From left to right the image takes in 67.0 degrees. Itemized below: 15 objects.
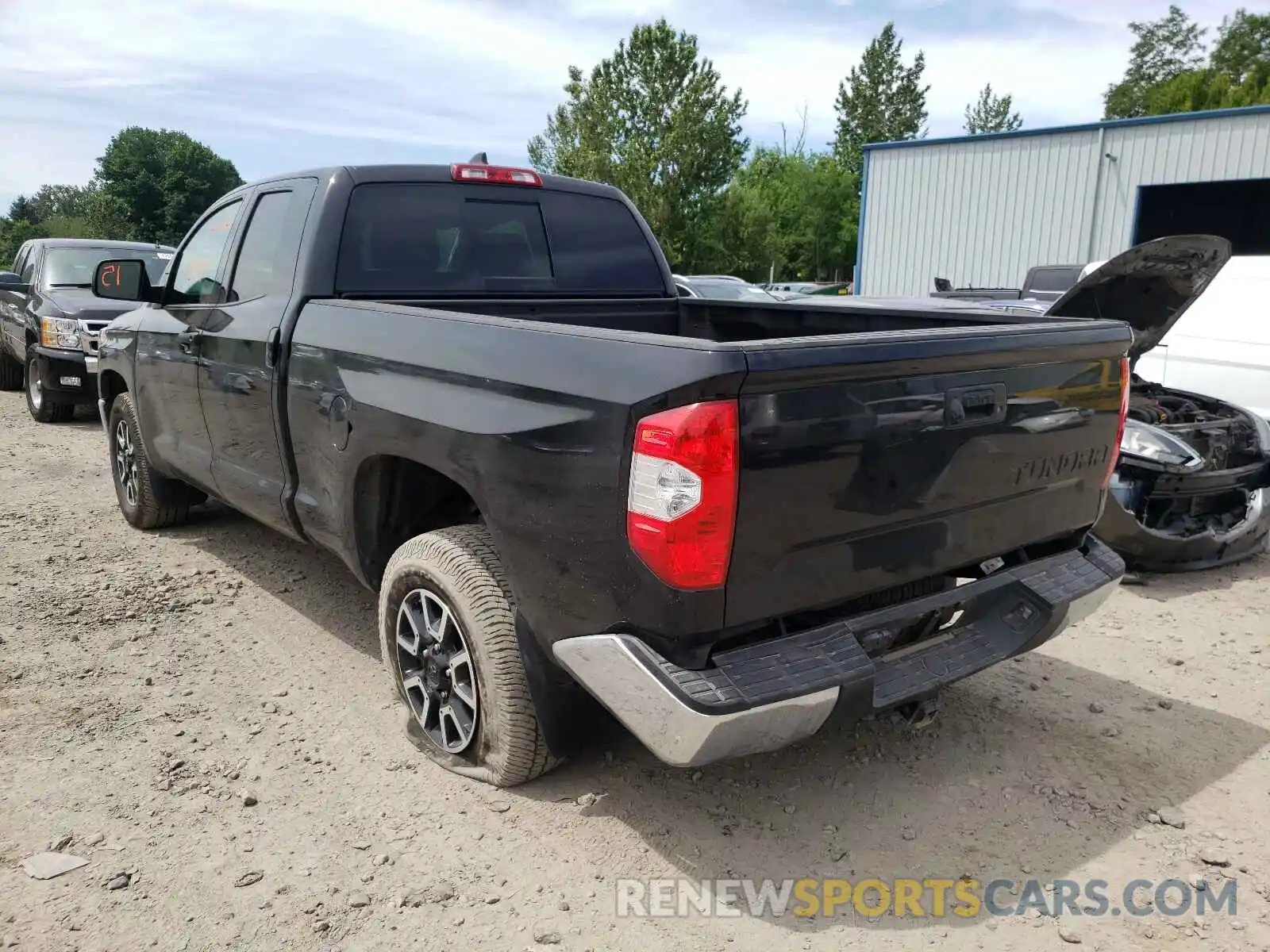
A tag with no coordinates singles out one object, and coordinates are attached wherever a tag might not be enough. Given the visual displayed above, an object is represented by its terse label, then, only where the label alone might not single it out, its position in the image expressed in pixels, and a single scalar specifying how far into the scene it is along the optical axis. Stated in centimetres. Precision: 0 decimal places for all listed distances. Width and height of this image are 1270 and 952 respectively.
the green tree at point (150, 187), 6438
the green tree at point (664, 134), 3853
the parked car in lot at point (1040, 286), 1141
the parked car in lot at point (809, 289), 2276
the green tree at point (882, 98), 6088
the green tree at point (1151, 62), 6372
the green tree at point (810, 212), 5578
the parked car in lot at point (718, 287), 1180
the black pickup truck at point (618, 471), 233
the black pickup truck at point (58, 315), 970
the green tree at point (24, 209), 10311
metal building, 1912
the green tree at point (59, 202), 8975
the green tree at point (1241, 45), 5650
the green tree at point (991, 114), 7581
